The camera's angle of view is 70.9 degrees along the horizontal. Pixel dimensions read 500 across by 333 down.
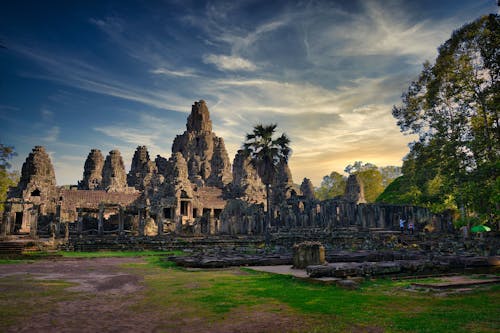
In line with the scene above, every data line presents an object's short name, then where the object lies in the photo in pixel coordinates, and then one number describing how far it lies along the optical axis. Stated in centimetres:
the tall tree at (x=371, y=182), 7044
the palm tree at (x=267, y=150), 2983
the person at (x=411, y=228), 2892
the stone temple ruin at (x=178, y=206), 3416
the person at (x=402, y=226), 3020
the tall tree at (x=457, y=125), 2018
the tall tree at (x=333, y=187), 8000
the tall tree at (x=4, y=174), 3491
